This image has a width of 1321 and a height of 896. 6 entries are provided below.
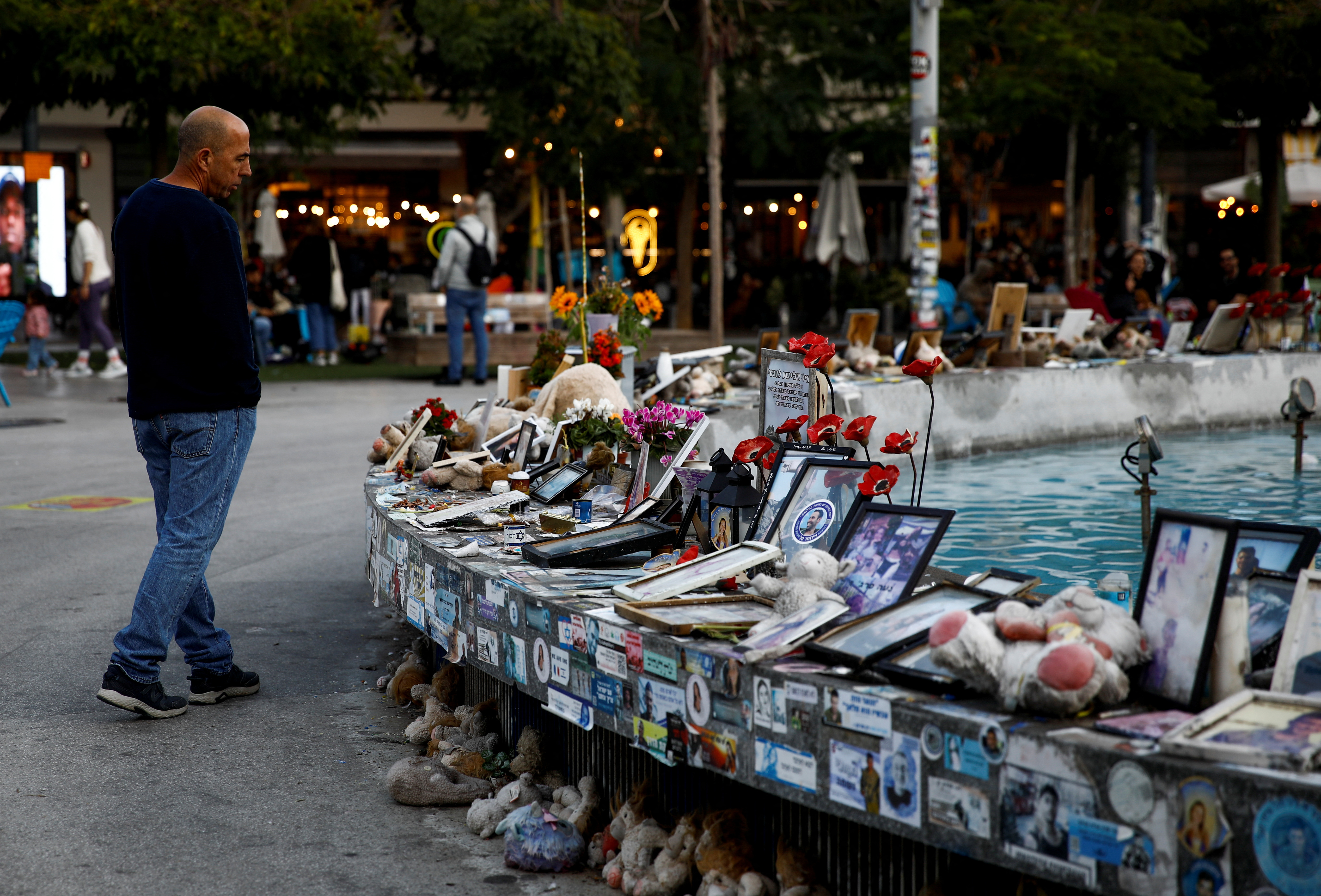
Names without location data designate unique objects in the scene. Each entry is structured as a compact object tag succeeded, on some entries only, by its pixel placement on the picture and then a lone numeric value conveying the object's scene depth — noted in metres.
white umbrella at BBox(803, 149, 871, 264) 25.09
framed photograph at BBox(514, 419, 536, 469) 6.02
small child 17.98
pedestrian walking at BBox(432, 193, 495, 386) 15.57
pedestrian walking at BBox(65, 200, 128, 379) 17.81
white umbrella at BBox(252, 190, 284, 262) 26.23
